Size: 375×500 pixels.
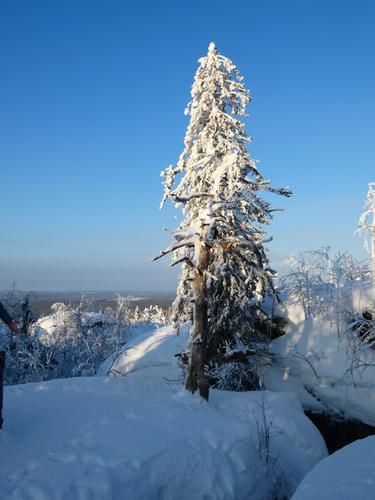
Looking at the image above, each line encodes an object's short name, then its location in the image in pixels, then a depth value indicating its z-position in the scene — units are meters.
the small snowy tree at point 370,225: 14.50
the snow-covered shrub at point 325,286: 17.56
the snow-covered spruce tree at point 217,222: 12.15
